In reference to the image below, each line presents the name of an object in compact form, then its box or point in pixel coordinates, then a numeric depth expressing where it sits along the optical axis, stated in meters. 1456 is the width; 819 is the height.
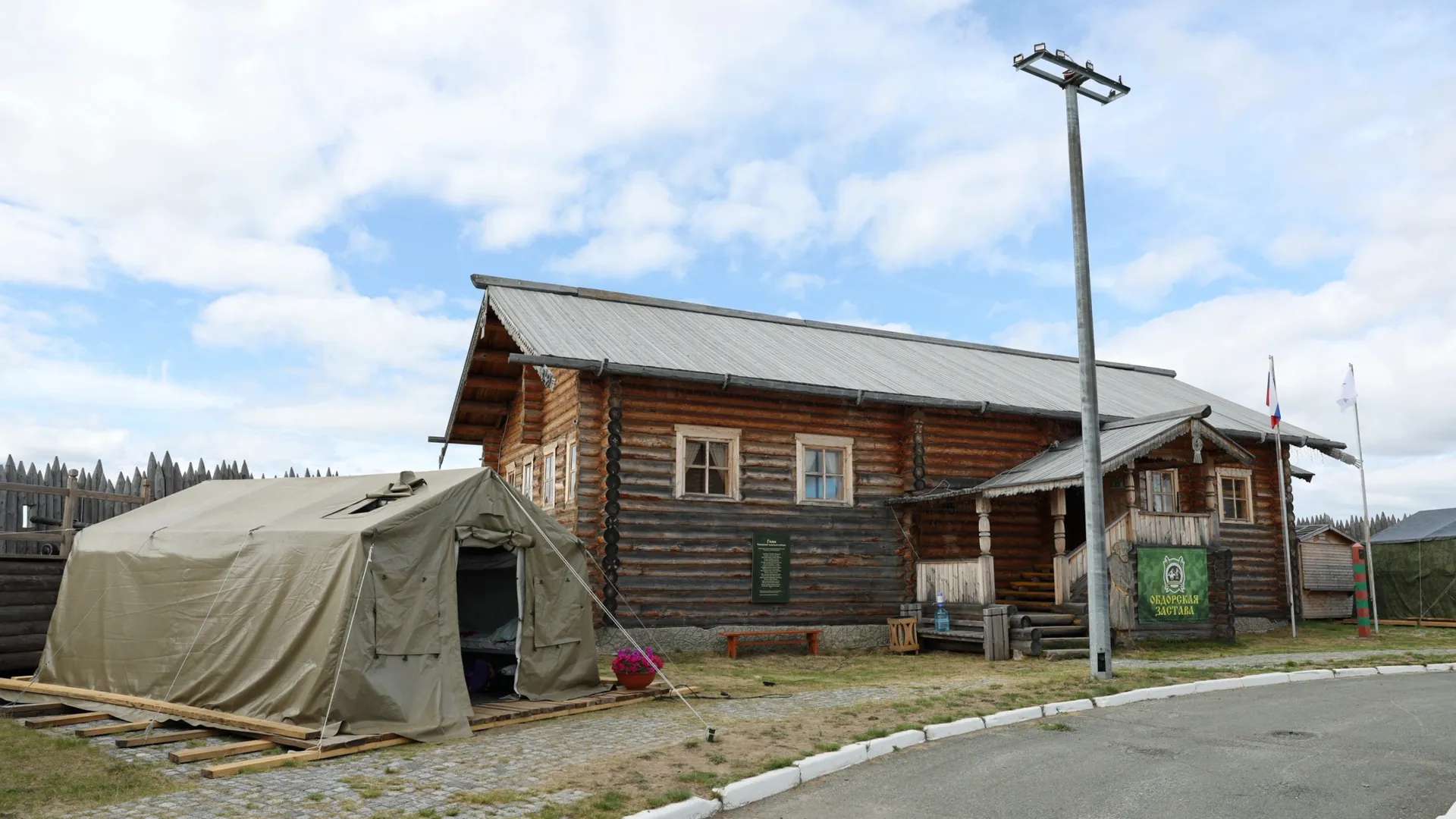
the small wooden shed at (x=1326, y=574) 22.83
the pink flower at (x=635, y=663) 11.74
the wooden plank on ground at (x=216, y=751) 8.15
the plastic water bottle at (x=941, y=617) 17.62
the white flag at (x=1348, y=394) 21.66
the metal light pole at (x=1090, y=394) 12.39
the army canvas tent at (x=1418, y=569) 23.52
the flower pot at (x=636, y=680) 11.83
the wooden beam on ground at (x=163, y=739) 9.03
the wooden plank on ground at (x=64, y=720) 10.22
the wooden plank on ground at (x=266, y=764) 7.62
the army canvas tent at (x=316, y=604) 9.56
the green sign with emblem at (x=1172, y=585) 17.33
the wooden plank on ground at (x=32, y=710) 10.89
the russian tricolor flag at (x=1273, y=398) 20.38
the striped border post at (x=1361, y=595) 19.77
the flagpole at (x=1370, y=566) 20.52
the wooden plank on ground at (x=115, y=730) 9.52
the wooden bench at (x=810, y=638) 17.45
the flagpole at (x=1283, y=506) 20.39
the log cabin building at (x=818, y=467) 16.88
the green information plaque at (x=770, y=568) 17.55
